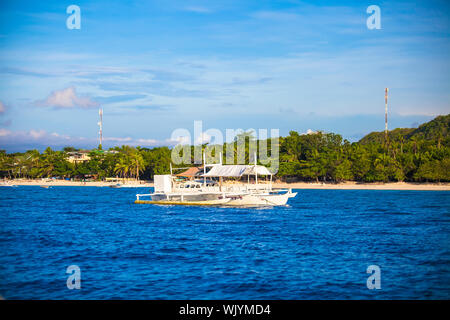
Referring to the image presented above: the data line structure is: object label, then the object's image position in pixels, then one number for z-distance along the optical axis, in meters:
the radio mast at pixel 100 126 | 182.55
